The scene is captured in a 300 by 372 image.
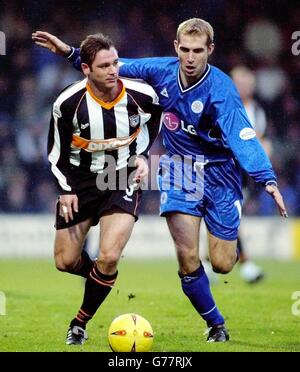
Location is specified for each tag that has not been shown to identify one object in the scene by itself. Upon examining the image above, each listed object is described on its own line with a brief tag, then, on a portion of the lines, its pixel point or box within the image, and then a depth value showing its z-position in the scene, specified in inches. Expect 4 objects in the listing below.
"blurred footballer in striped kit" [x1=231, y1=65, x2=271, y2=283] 892.0
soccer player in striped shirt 529.7
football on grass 490.3
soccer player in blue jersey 538.3
